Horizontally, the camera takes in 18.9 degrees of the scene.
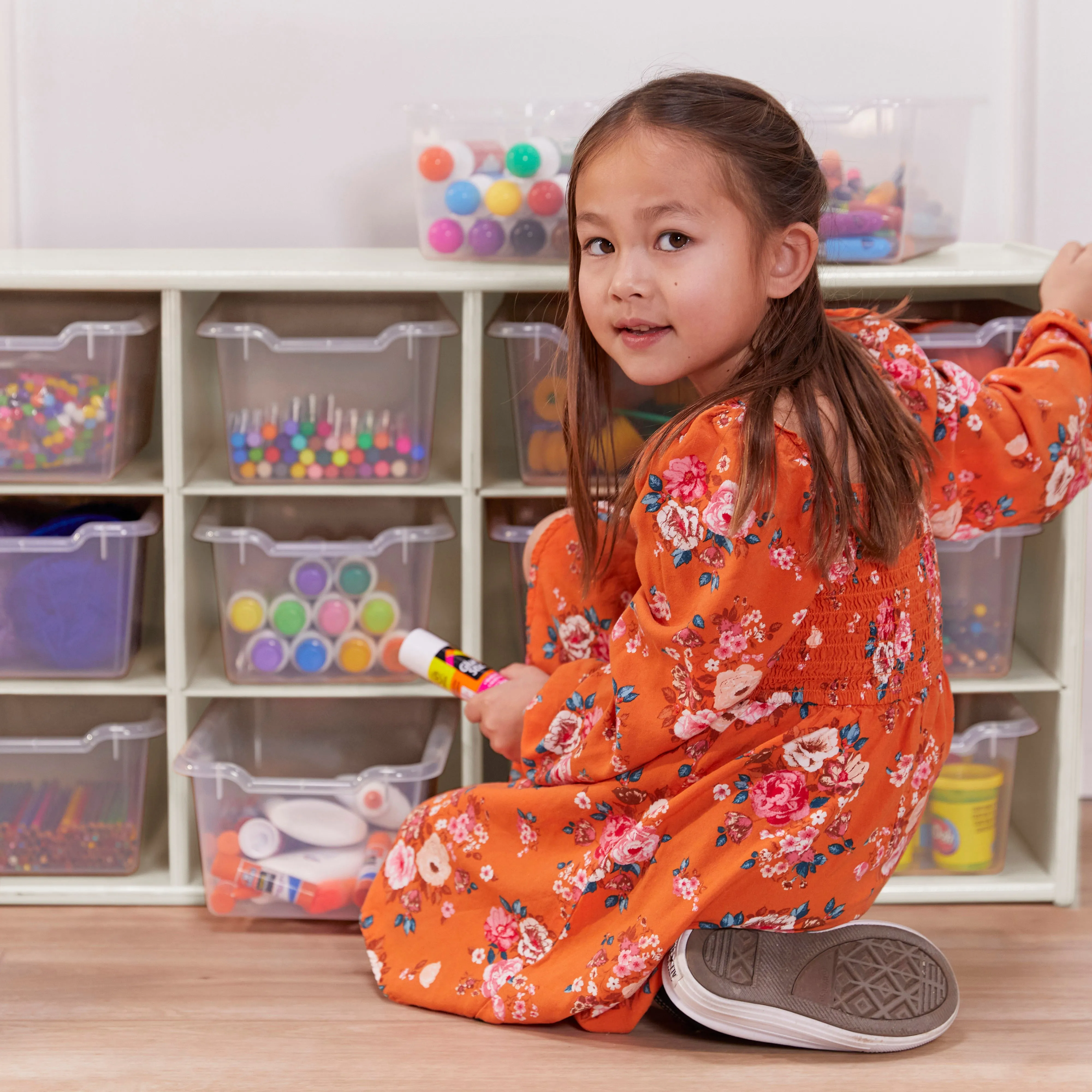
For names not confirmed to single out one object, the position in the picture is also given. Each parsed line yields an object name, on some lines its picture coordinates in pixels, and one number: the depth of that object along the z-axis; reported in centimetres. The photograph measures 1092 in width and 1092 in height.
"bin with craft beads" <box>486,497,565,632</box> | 283
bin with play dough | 284
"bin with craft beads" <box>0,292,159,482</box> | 276
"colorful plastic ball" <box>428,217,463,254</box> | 281
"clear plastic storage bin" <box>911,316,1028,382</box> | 278
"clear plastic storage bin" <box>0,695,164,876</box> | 285
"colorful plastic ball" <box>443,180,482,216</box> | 279
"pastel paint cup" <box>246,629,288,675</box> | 282
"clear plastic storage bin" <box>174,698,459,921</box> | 279
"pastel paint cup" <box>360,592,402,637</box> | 282
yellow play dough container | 285
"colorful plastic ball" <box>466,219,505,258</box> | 279
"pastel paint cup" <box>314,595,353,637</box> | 282
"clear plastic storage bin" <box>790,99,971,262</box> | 278
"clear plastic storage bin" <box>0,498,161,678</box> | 280
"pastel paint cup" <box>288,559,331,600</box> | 281
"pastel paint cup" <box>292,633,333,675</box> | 282
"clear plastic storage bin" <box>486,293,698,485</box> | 278
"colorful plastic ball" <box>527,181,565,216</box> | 278
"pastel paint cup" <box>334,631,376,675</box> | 282
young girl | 253
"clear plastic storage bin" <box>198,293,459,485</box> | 279
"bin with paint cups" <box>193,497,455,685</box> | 282
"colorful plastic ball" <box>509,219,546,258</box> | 279
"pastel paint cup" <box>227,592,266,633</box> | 281
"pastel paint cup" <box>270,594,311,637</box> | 281
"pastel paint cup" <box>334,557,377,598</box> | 282
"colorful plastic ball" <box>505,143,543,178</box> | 277
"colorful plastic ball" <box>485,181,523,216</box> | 279
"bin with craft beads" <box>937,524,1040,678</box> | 284
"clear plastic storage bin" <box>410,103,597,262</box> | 278
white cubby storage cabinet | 276
